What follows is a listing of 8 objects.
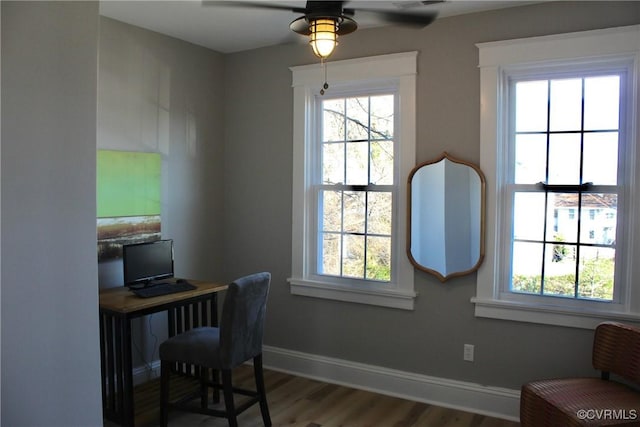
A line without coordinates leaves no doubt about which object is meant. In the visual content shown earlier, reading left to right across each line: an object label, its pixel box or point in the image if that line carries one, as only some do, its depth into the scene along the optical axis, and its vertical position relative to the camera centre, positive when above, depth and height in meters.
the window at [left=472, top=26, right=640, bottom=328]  2.99 +0.10
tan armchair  2.36 -1.00
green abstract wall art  3.45 -0.07
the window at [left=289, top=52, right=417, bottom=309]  3.62 +0.08
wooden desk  2.94 -0.86
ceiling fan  1.94 +0.67
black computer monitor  3.33 -0.48
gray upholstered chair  2.84 -0.89
